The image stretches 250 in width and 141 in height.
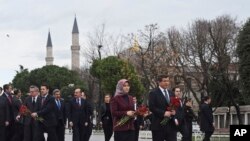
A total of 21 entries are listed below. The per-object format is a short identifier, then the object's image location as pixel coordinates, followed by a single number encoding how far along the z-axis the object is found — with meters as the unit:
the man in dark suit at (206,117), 21.03
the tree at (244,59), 40.84
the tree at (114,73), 54.72
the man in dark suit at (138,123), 19.37
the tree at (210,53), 53.06
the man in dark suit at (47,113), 16.55
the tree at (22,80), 106.86
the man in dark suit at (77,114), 20.61
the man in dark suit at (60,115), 19.91
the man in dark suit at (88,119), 21.08
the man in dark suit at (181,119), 16.81
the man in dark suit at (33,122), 16.55
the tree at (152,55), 56.50
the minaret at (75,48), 152.12
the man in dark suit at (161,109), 13.19
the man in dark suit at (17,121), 19.30
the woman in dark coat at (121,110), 12.11
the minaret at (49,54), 173.50
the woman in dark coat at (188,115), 20.55
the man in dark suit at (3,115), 19.08
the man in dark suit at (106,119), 20.69
